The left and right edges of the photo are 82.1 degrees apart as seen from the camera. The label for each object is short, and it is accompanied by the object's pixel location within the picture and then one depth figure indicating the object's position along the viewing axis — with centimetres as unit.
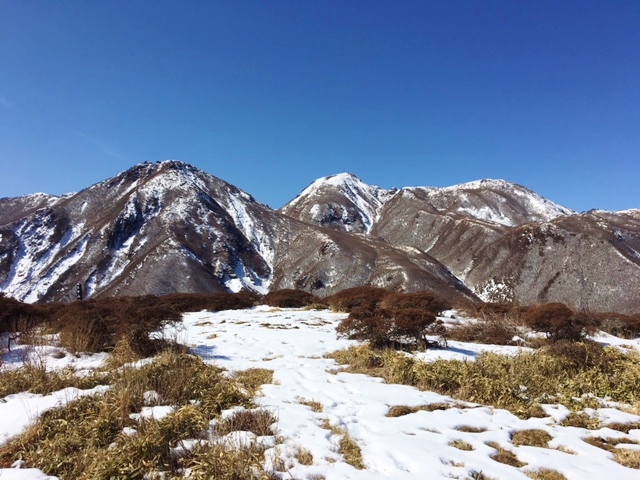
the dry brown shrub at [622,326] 1630
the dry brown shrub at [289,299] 2320
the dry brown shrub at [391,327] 1105
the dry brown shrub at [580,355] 953
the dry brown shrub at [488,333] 1341
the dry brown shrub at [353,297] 2048
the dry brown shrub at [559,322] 1264
